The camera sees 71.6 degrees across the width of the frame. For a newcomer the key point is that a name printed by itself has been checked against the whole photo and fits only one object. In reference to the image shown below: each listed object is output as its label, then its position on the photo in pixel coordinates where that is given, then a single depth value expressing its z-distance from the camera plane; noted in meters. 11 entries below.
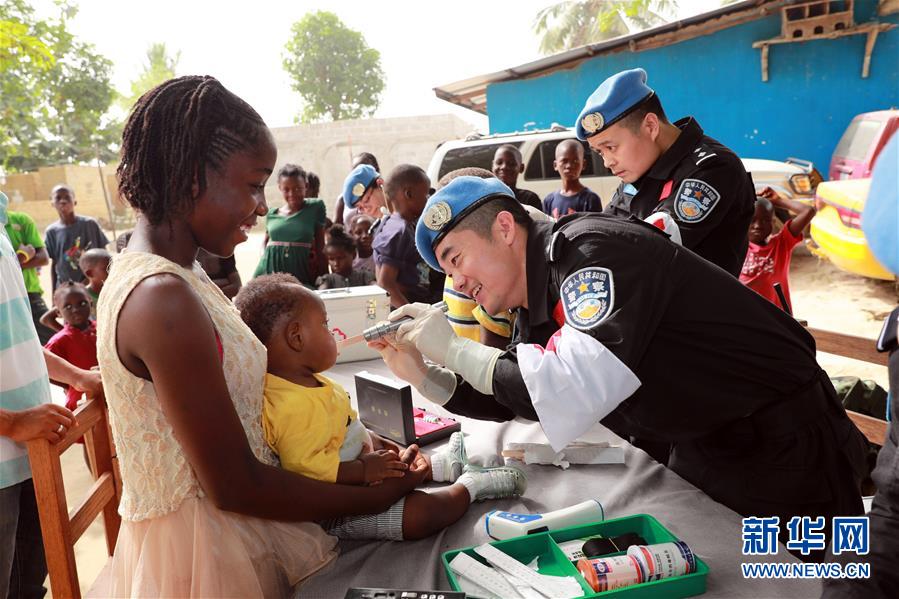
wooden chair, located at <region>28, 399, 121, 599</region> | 1.54
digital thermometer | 1.34
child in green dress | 4.48
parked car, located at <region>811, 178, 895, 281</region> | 5.77
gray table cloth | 1.22
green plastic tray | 1.14
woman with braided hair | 1.16
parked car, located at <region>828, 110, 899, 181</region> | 7.29
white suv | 7.50
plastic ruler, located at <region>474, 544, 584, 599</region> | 1.14
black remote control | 1.13
